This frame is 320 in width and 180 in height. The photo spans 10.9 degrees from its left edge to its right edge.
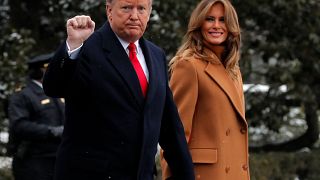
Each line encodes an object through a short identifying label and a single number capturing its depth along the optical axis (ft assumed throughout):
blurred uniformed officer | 42.88
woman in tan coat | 30.30
